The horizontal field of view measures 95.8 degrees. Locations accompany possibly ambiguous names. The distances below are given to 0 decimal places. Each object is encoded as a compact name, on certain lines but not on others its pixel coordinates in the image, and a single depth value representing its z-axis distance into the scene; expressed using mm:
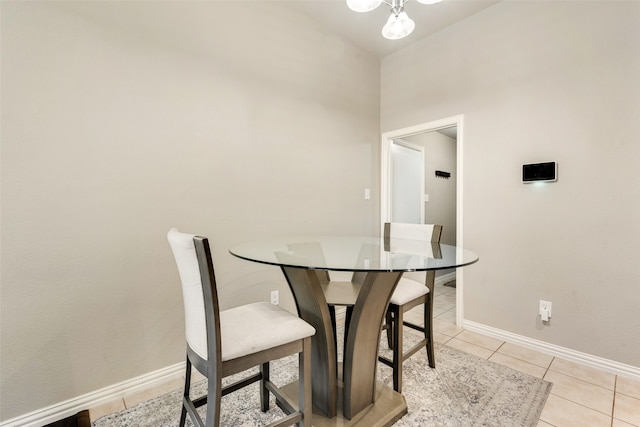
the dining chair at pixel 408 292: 1615
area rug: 1473
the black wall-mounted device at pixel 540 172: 2131
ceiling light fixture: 1596
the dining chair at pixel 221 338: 1004
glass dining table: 1318
